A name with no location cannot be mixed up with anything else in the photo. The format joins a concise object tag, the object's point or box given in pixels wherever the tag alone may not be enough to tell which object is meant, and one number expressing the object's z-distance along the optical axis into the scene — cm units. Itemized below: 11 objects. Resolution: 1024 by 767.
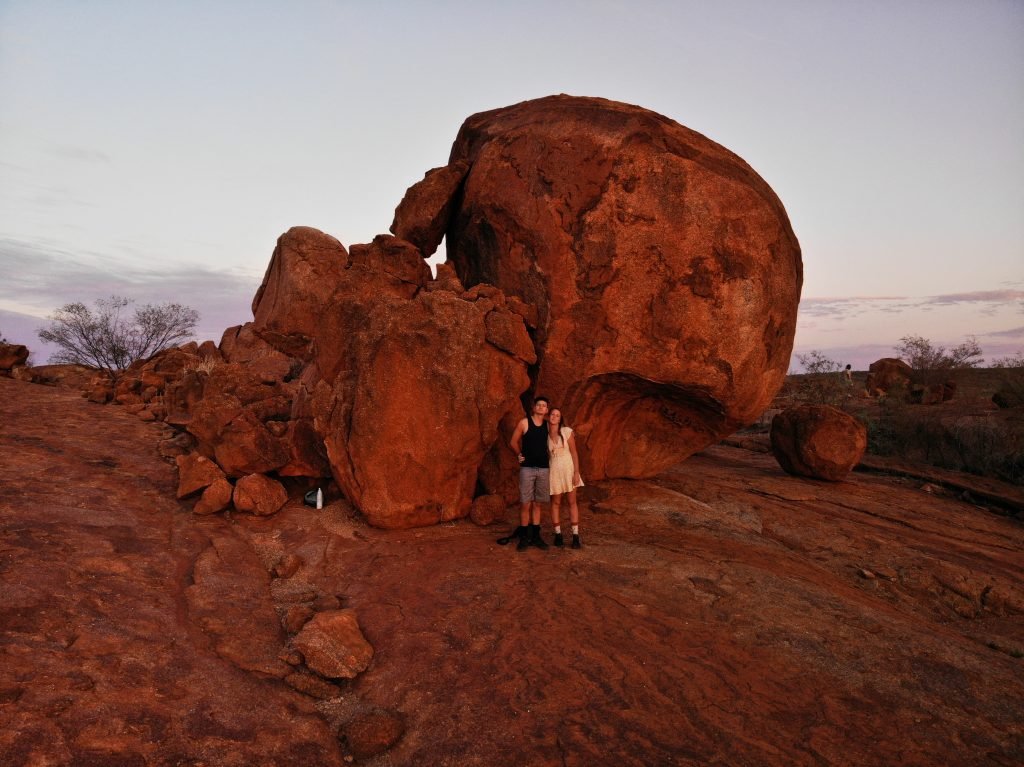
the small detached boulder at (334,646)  355
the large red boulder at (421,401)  600
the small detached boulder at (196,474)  617
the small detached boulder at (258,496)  613
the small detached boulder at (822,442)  934
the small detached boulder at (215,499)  598
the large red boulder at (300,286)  870
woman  576
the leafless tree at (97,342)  1808
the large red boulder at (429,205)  761
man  570
